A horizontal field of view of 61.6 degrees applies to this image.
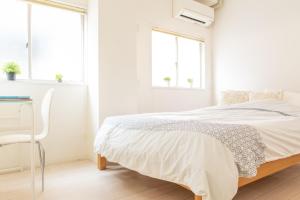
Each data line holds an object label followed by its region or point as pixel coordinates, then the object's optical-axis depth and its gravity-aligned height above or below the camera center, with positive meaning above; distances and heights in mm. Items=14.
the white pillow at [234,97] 3800 +34
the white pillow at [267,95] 3486 +54
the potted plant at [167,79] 4055 +336
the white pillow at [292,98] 3321 +11
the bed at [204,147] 1488 -345
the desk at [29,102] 1611 -7
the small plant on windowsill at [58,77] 2977 +281
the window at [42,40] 2742 +717
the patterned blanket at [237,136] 1609 -251
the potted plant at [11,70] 2562 +322
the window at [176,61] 4059 +675
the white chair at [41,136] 1872 -280
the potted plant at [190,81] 4516 +334
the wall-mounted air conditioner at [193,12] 3974 +1438
